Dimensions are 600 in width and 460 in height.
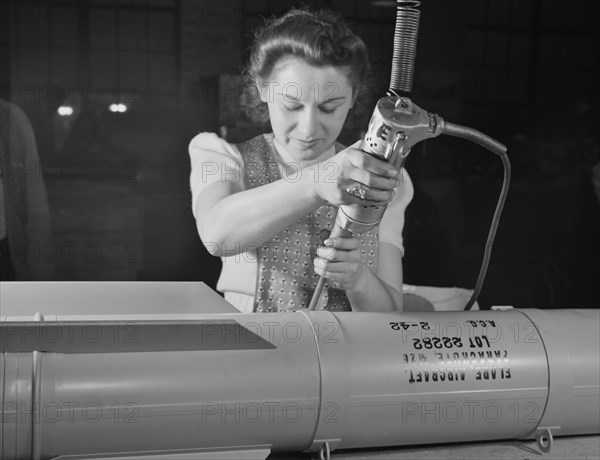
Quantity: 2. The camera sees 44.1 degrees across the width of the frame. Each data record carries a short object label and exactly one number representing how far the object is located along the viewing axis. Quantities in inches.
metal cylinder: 36.4
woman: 49.9
